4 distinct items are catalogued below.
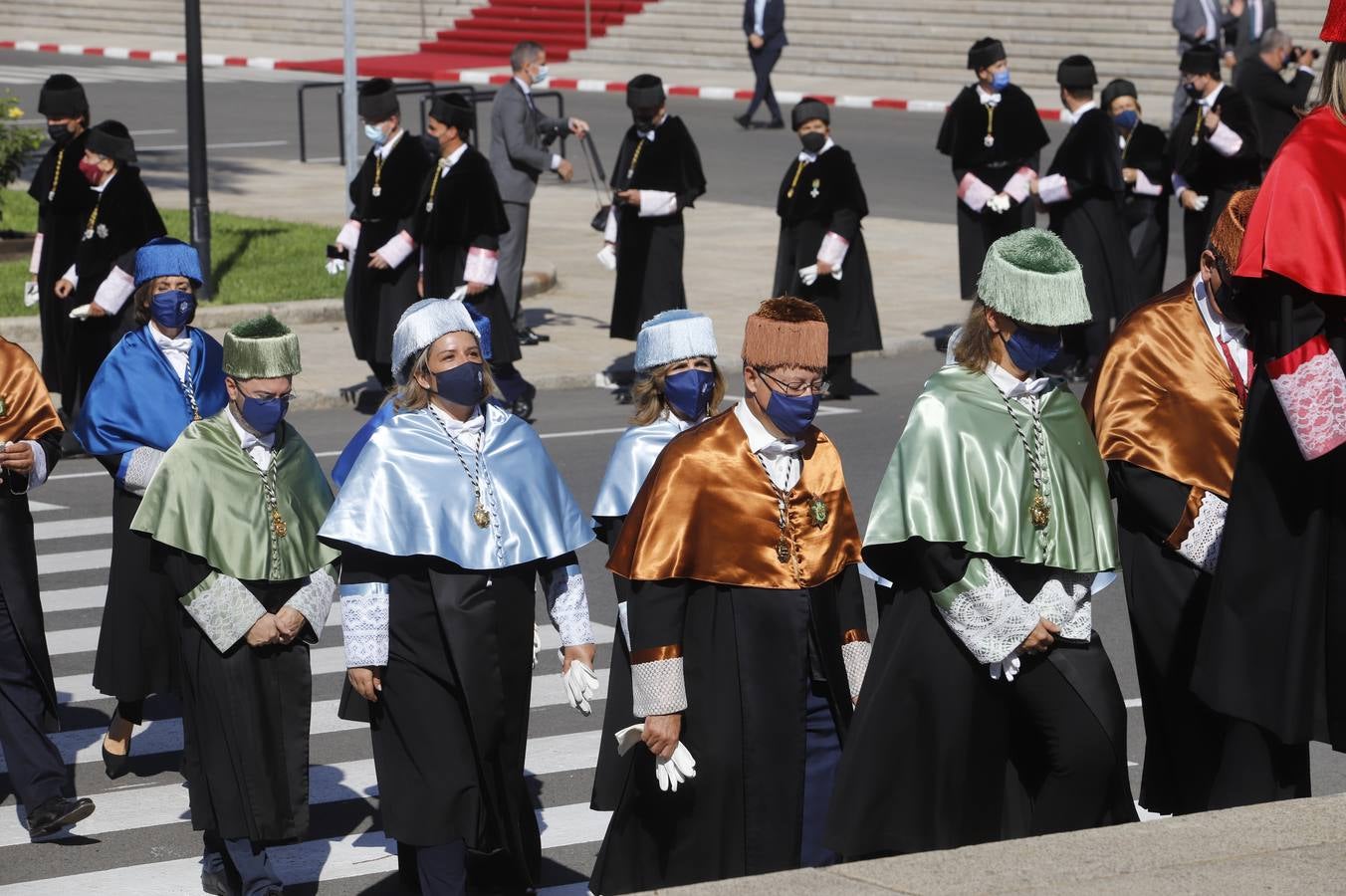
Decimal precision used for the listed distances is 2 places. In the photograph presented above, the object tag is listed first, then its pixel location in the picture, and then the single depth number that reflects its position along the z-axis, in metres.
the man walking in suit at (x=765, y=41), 30.19
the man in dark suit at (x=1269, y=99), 18.77
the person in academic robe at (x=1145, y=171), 16.42
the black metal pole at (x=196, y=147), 17.27
